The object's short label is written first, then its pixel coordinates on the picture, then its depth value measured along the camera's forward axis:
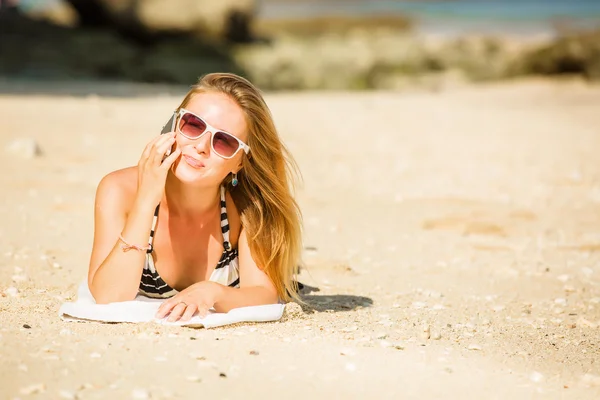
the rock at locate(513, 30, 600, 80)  17.09
